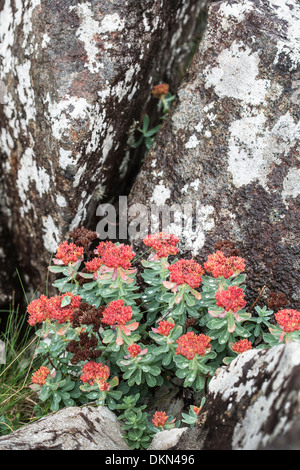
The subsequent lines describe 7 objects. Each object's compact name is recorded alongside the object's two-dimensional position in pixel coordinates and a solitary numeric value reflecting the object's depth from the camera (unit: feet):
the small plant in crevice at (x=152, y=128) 11.43
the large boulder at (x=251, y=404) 4.98
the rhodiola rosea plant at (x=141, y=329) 7.48
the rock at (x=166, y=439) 6.56
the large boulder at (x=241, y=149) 9.01
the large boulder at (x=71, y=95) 10.15
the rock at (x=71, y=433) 6.37
